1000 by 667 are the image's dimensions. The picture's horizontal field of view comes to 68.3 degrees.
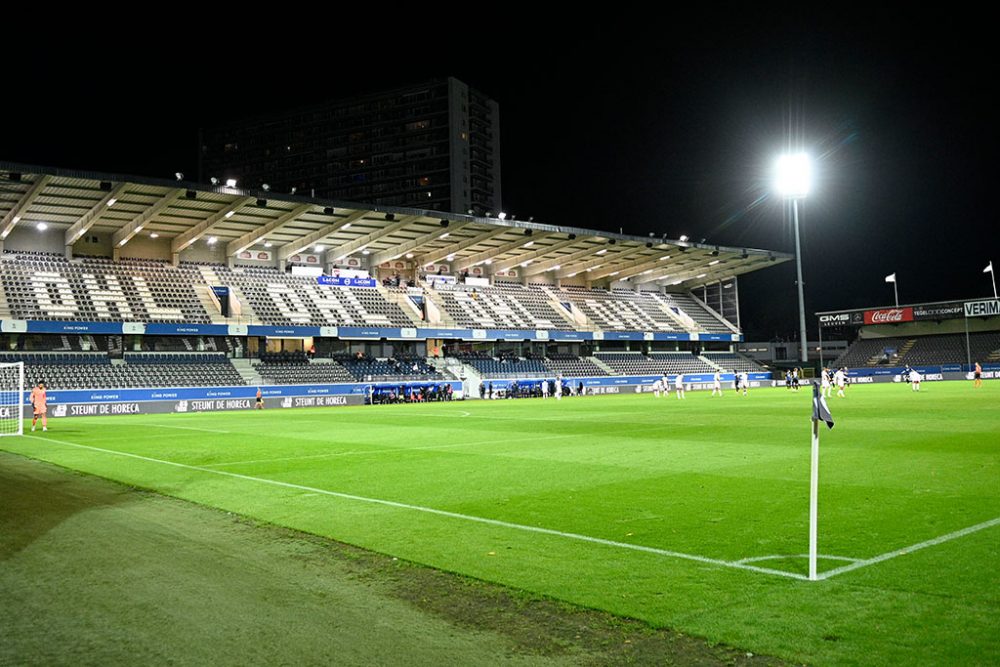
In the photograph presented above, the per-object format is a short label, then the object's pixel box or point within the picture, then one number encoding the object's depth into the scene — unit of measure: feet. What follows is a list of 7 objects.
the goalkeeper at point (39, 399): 87.04
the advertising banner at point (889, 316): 261.24
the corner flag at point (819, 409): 20.84
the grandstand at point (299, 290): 144.66
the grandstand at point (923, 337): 239.30
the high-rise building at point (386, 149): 394.52
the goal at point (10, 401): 89.92
